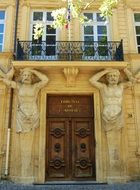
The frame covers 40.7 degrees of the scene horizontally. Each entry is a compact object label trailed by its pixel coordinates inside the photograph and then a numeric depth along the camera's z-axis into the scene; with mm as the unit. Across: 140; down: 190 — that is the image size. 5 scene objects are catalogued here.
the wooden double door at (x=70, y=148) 6246
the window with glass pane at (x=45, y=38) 6979
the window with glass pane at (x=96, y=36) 6934
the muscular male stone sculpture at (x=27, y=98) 6179
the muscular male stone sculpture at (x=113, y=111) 6080
